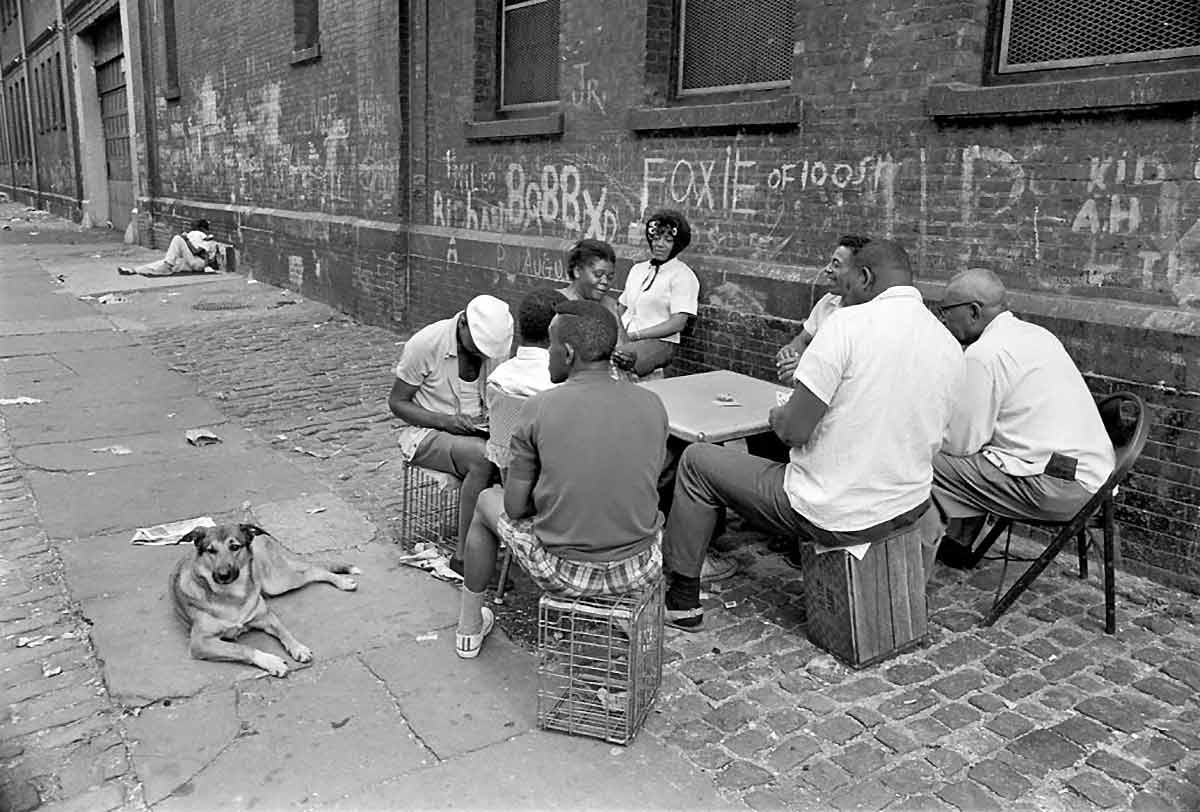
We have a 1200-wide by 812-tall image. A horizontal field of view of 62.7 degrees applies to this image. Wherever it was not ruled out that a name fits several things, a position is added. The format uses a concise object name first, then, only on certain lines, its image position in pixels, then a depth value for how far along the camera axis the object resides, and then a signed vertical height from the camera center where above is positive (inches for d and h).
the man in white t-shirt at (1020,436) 161.5 -39.7
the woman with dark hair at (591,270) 219.3 -19.2
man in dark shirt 129.1 -37.4
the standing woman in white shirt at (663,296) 251.3 -28.4
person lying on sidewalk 645.9 -55.1
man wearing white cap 179.0 -39.5
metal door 928.3 +53.0
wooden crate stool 150.9 -62.6
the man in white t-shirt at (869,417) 142.9 -32.9
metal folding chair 157.2 -50.2
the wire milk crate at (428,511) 201.8 -67.9
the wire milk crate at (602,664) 130.0 -64.6
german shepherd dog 152.3 -67.2
